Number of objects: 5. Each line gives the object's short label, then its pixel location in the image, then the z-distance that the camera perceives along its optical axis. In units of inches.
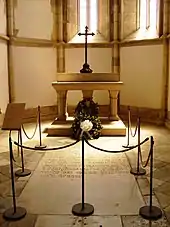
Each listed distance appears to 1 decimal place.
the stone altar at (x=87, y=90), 219.5
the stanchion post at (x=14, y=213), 99.2
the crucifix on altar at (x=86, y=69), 238.6
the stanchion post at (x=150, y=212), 99.4
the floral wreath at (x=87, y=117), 207.9
